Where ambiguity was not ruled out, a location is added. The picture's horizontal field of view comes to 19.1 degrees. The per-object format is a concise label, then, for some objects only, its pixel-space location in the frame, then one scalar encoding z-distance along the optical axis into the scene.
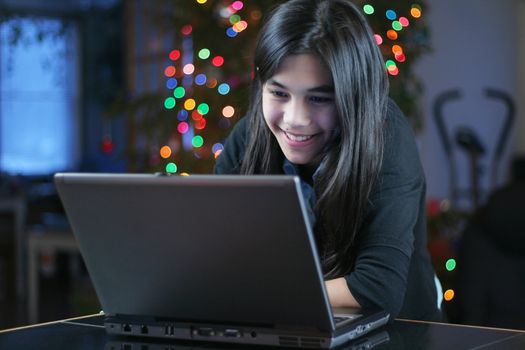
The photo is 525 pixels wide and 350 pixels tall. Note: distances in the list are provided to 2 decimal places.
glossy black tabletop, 2.14
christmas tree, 5.18
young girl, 2.34
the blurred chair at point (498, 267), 4.58
